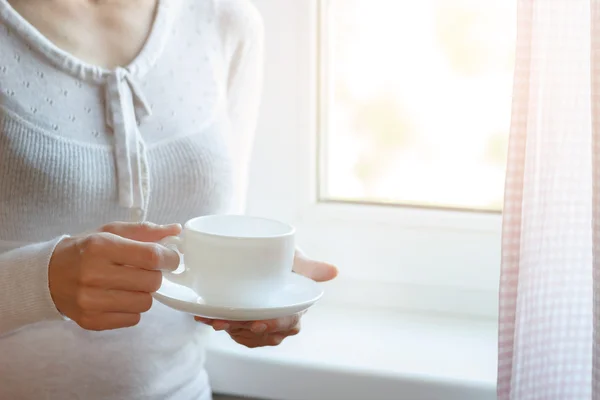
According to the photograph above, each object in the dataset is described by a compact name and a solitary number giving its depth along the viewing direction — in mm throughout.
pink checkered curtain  1233
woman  1300
